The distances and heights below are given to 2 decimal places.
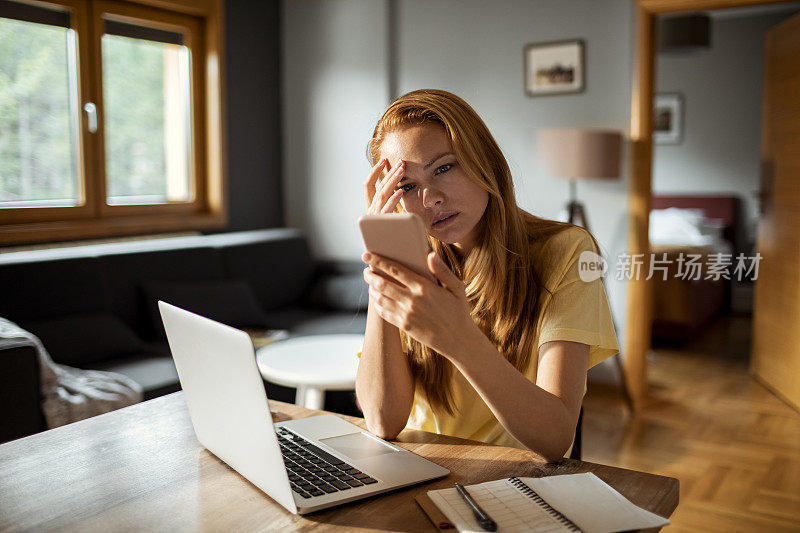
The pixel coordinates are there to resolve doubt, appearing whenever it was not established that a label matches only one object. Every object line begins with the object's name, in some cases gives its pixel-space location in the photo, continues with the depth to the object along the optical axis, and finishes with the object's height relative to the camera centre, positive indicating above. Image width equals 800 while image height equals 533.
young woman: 1.08 -0.21
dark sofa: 2.79 -0.55
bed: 4.96 -0.53
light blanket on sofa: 2.32 -0.71
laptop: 0.87 -0.37
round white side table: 2.33 -0.62
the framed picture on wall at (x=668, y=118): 6.96 +0.59
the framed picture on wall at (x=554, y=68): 3.89 +0.61
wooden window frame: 3.54 +0.19
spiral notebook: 0.84 -0.39
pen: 0.83 -0.39
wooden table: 0.89 -0.41
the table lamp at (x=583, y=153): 3.56 +0.14
